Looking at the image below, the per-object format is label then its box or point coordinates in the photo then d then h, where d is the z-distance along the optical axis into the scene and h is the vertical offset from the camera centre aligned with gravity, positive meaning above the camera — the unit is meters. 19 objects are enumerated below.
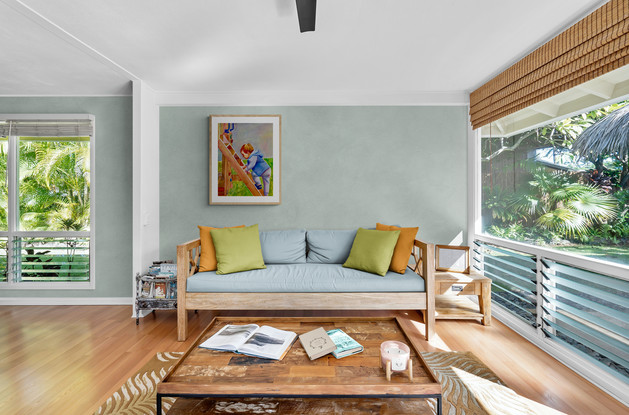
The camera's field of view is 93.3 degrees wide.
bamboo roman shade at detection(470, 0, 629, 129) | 1.76 +1.05
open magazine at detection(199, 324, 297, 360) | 1.57 -0.75
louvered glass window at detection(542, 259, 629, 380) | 1.85 -0.74
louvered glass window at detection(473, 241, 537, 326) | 2.61 -0.67
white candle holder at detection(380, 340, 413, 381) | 1.37 -0.72
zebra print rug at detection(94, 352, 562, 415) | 1.70 -1.15
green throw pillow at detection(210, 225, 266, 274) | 2.78 -0.40
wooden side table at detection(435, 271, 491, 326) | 2.83 -0.79
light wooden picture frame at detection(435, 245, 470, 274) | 3.32 -0.56
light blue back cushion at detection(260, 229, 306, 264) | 3.21 -0.42
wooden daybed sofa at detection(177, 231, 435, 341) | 2.57 -0.74
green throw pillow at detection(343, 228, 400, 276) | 2.75 -0.42
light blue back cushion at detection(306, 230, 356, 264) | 3.22 -0.41
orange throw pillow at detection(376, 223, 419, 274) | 2.81 -0.41
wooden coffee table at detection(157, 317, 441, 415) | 1.31 -0.79
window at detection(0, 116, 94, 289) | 3.48 -0.01
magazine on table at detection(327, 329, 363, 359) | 1.57 -0.75
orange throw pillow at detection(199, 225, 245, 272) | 2.83 -0.43
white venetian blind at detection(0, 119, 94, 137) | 3.45 +0.94
